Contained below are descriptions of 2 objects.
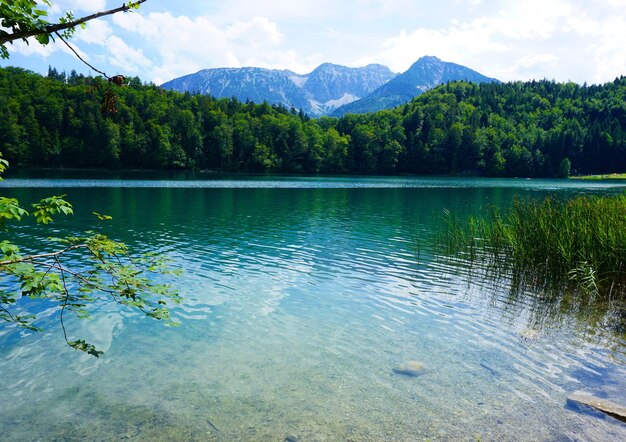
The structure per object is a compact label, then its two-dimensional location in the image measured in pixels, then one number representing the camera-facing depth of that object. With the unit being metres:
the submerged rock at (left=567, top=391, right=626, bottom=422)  6.83
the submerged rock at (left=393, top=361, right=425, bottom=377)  8.55
